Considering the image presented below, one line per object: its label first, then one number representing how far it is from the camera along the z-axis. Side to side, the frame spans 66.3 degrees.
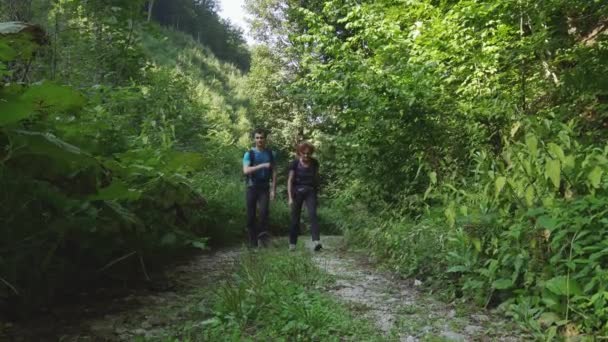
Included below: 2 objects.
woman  7.41
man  7.43
